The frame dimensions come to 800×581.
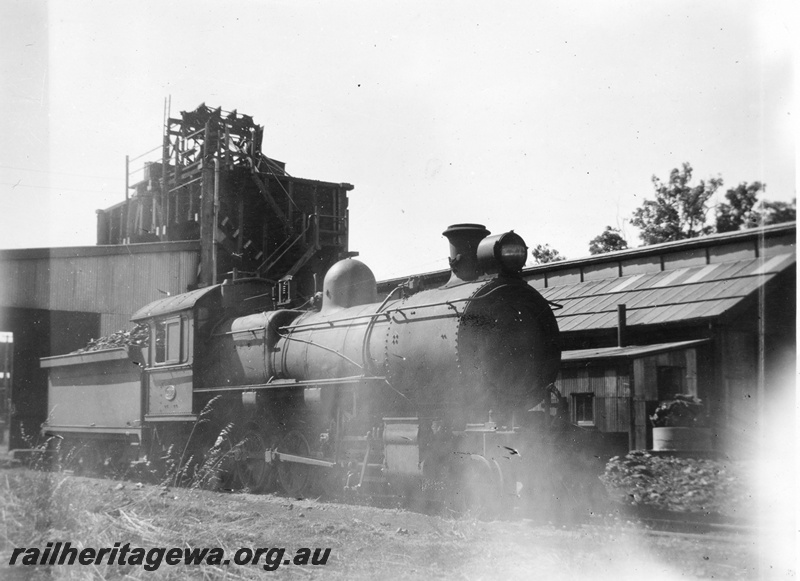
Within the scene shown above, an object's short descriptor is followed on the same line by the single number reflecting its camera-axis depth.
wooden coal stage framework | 25.84
